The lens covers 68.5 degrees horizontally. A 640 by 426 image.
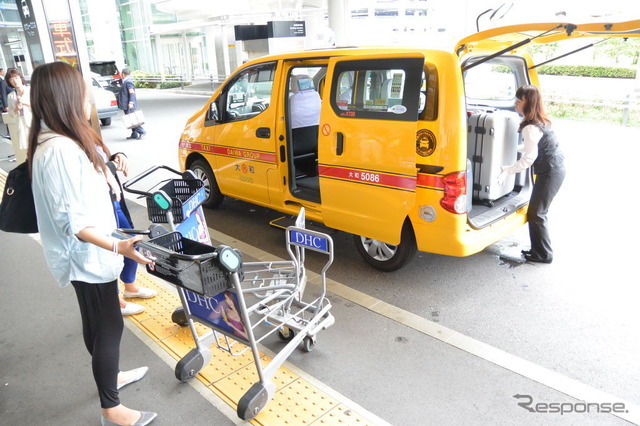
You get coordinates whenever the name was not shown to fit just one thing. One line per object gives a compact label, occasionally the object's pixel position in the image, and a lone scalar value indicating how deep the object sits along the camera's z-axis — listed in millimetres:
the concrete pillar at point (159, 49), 32750
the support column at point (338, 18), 12156
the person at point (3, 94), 13523
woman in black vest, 4258
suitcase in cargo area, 4375
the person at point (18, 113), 7602
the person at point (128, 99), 12078
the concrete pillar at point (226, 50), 24786
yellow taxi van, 3621
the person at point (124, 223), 3113
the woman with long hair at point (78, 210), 2158
